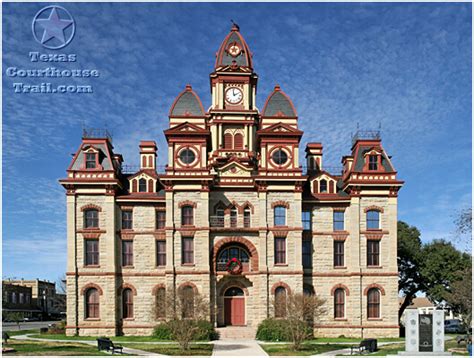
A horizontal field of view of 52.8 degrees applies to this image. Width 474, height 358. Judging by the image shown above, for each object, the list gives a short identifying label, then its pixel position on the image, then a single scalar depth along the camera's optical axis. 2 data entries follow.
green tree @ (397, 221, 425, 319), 47.69
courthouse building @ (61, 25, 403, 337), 37.22
